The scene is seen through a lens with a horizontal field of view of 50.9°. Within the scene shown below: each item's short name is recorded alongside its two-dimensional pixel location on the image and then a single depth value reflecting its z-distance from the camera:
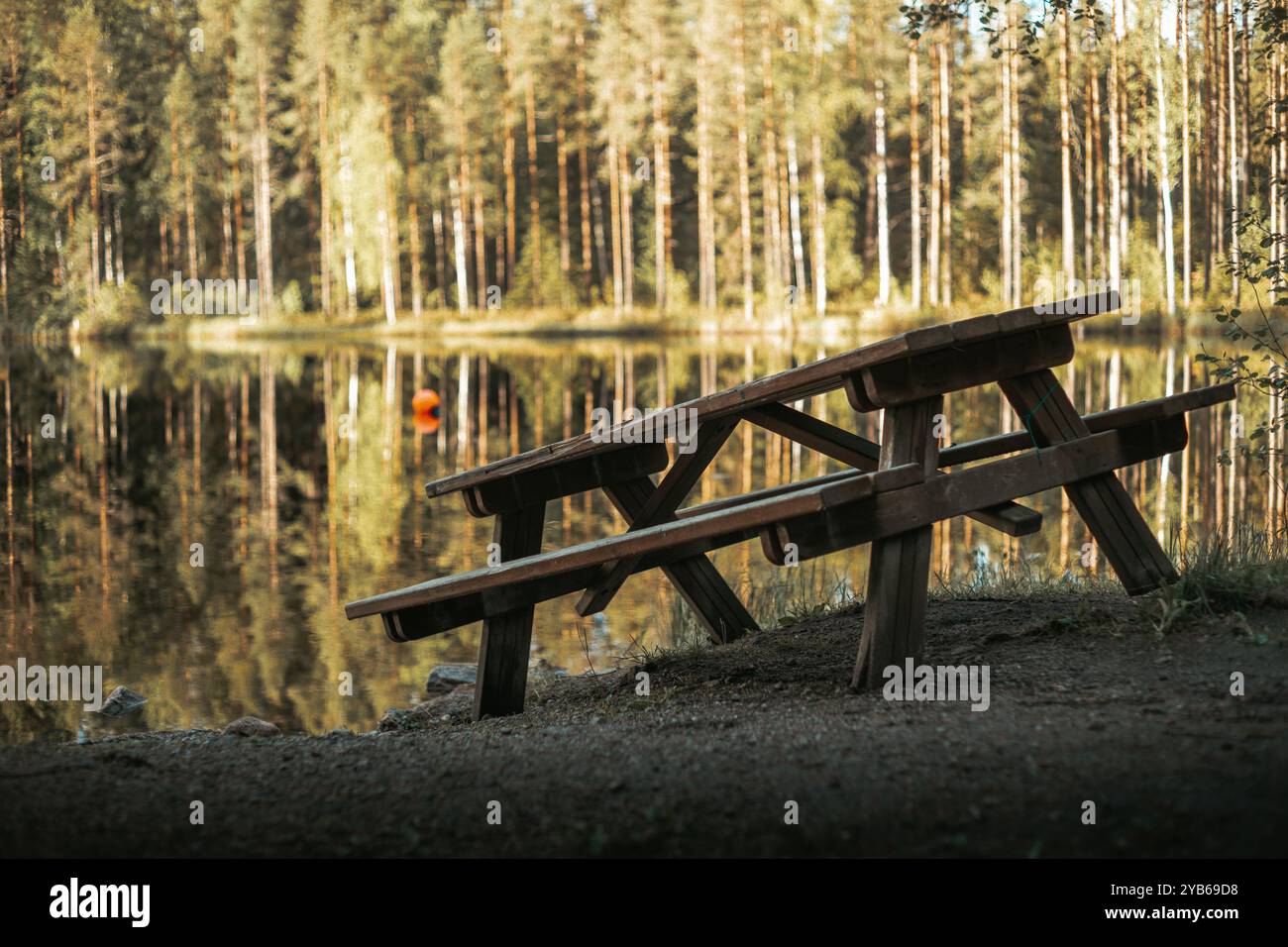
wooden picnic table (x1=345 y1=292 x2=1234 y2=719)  5.90
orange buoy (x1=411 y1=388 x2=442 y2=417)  30.78
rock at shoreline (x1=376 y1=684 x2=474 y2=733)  8.19
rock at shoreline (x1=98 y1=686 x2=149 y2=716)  9.77
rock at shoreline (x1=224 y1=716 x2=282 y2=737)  8.61
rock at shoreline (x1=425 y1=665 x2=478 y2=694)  10.30
